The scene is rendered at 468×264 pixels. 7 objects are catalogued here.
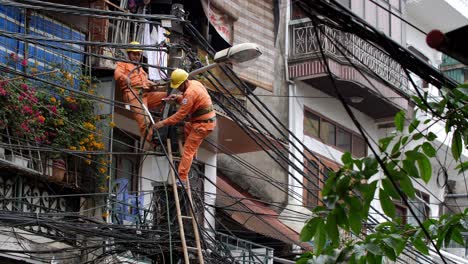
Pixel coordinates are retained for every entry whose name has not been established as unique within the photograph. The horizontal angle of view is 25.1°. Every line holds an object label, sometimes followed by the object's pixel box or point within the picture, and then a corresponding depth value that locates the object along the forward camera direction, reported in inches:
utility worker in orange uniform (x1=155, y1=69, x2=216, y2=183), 486.3
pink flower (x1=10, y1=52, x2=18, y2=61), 554.9
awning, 714.8
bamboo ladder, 470.2
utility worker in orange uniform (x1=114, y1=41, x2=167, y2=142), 513.7
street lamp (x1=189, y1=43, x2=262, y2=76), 461.7
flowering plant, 540.1
